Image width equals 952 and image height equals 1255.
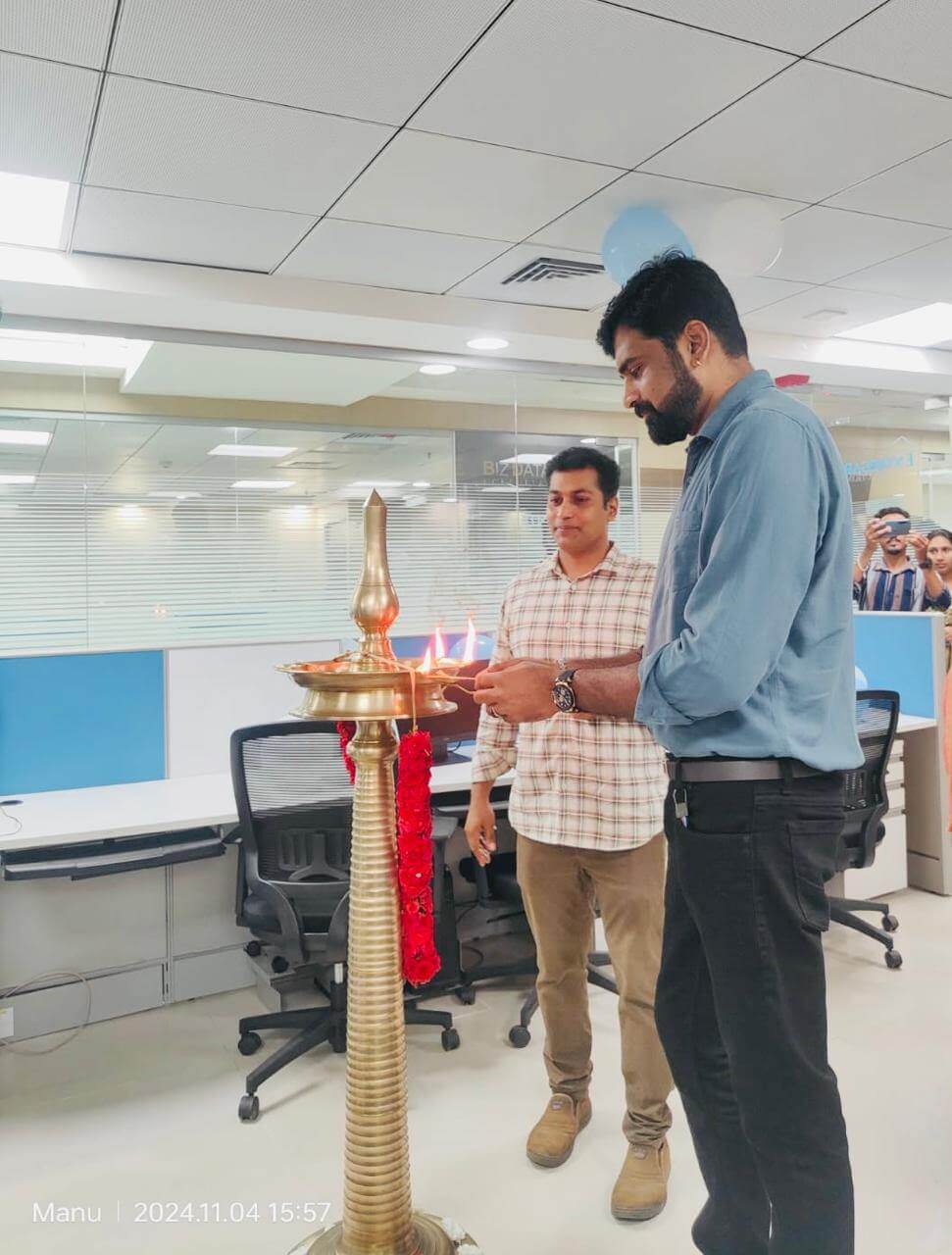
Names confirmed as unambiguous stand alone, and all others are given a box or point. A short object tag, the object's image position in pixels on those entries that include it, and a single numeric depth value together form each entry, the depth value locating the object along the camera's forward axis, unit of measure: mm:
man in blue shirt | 1163
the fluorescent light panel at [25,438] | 3264
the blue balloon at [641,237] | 2805
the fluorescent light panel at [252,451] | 3705
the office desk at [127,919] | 2682
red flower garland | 1405
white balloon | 2830
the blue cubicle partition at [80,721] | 2930
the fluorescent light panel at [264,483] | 3729
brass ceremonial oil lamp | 1379
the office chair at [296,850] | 2383
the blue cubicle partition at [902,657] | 3916
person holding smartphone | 4445
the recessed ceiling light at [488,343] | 3828
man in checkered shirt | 1902
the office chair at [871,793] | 3121
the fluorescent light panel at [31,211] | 2719
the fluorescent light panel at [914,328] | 4184
